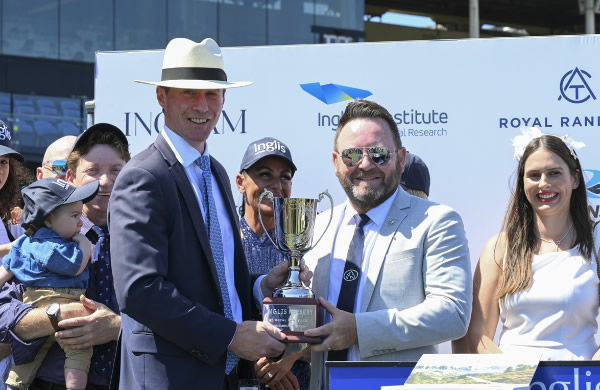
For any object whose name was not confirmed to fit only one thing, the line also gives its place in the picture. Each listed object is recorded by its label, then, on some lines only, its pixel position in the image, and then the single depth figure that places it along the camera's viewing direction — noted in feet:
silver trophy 10.74
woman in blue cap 14.66
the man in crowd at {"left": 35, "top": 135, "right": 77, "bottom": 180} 17.31
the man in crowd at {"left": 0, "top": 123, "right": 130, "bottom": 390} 12.47
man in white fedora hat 10.27
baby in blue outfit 12.61
